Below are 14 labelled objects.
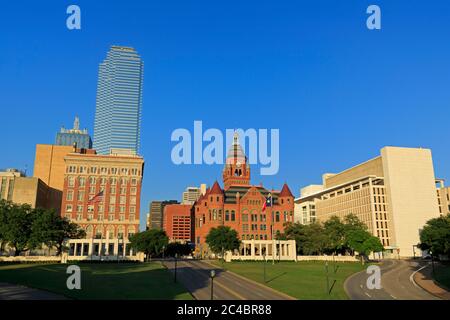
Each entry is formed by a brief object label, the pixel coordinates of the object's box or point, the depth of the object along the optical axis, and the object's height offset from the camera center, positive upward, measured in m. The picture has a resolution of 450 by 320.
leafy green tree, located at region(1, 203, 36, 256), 91.75 +3.96
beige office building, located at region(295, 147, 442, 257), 162.62 +20.38
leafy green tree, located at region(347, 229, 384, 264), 99.94 +0.61
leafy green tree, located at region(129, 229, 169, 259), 105.19 +0.88
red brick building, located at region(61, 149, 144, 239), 138.50 +19.08
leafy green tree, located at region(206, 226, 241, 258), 100.75 +1.12
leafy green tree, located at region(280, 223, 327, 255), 113.81 +2.35
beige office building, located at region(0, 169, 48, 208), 169.00 +24.41
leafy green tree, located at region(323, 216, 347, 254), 114.62 +2.79
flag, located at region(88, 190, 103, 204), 84.44 +10.09
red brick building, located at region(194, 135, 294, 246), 147.00 +12.65
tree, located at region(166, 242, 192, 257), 151.75 -1.95
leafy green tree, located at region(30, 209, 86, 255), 93.25 +3.72
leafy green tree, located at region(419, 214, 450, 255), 80.69 +1.94
